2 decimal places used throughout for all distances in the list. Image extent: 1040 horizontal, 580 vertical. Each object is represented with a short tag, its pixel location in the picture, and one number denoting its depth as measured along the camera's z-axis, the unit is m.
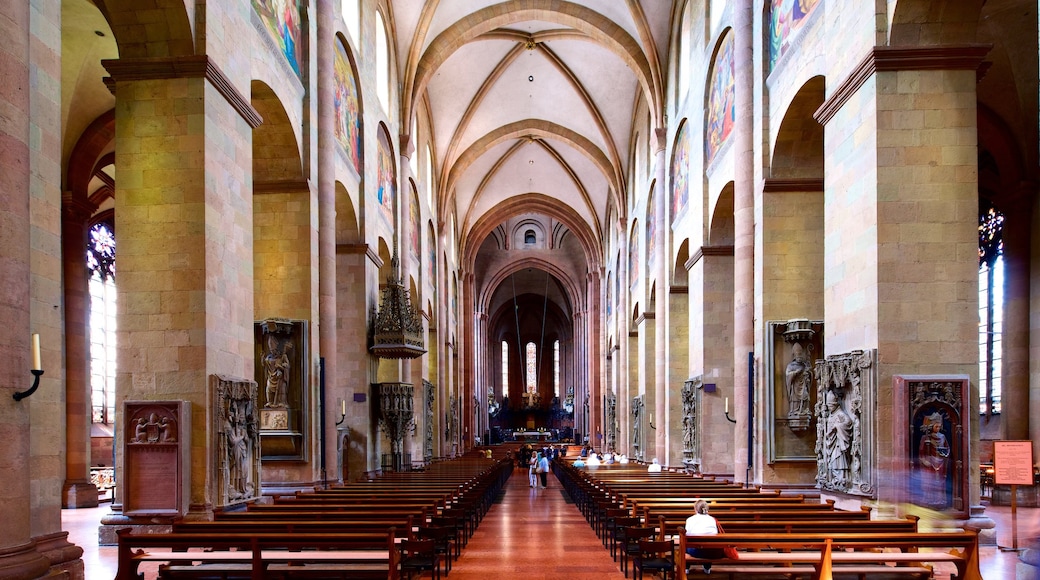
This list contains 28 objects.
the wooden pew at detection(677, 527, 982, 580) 7.12
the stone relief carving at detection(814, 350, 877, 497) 10.10
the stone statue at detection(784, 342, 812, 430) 14.11
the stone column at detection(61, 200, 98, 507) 19.05
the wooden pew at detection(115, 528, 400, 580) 7.21
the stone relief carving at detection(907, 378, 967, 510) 9.38
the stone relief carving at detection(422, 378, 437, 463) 28.73
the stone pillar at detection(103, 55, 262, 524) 10.21
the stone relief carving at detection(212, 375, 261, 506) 10.47
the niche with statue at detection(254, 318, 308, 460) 15.16
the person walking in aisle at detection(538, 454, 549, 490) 27.97
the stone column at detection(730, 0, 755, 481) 15.34
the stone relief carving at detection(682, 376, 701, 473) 19.77
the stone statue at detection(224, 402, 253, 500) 10.78
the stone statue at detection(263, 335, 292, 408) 15.16
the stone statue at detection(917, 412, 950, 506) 9.42
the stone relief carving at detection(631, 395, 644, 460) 30.16
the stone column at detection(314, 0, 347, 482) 16.27
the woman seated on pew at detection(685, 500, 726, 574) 7.55
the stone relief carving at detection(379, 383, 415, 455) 21.14
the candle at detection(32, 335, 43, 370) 6.22
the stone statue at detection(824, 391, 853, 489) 10.70
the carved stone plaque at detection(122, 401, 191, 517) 9.91
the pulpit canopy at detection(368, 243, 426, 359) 20.00
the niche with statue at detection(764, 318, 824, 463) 14.14
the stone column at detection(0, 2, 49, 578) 5.96
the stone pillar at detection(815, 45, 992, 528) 9.79
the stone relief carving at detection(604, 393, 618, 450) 39.06
